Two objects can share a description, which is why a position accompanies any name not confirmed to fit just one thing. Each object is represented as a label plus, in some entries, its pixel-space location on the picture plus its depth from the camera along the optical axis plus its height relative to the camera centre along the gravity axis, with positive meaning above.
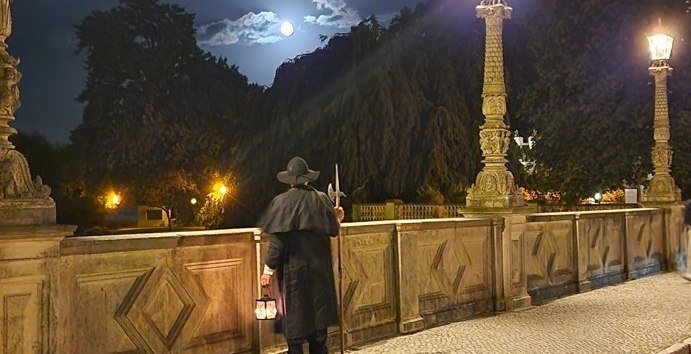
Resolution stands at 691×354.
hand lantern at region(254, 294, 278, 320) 6.72 -0.93
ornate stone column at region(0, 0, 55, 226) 5.73 +0.21
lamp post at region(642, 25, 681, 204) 18.00 +1.35
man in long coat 6.89 -0.54
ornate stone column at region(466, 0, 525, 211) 11.98 +0.93
